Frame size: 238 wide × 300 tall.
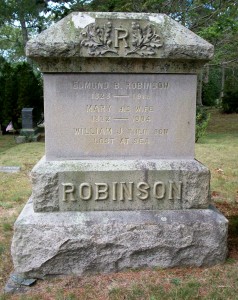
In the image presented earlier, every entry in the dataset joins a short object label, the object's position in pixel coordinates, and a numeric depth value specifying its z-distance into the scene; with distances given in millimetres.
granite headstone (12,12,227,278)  3279
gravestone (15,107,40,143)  13631
